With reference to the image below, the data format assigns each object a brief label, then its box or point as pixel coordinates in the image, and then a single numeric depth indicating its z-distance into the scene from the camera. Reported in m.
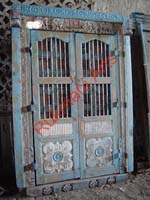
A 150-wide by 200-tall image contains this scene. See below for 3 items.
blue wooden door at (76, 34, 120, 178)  2.72
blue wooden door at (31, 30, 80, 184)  2.55
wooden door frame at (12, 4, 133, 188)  2.45
